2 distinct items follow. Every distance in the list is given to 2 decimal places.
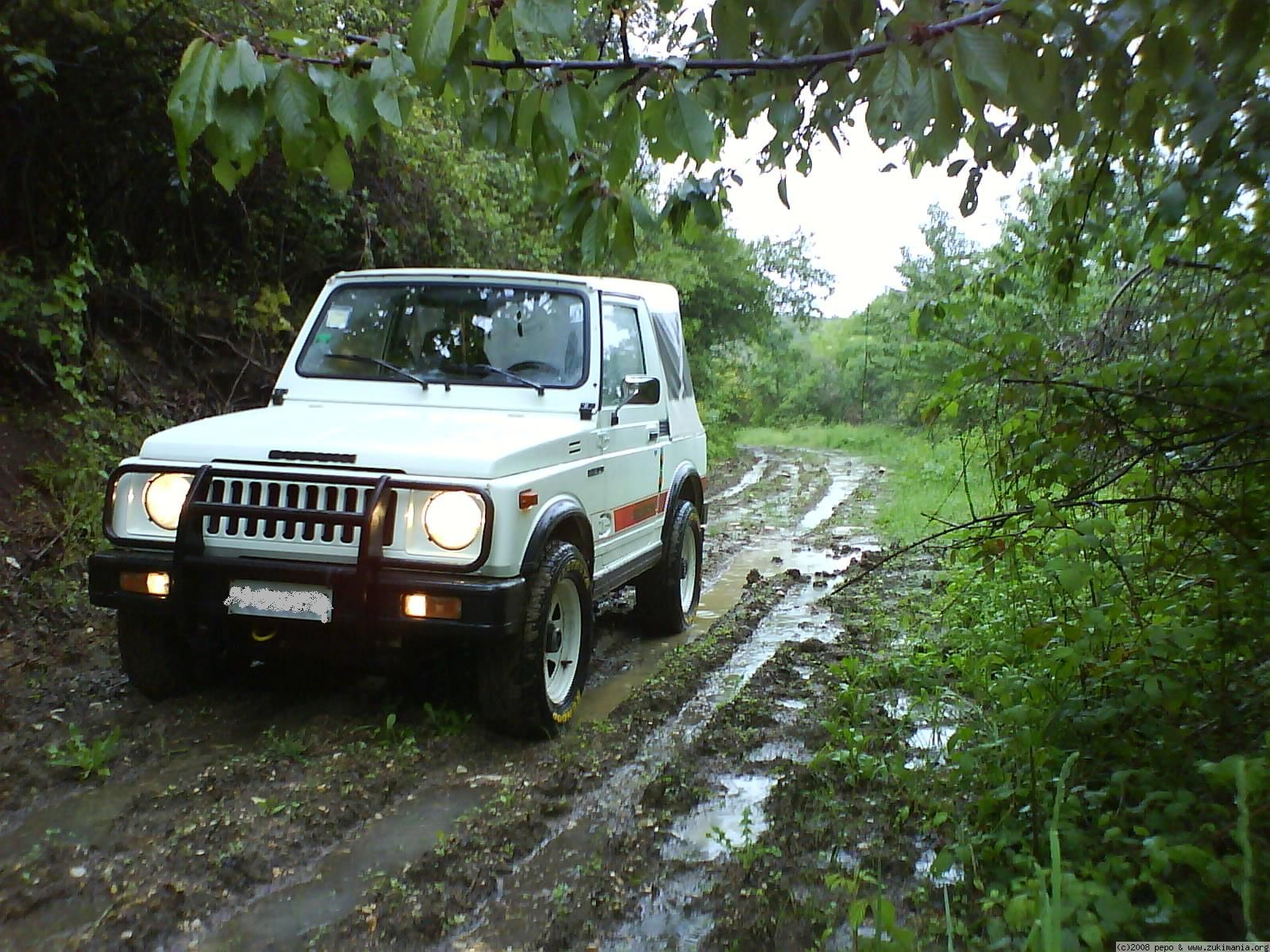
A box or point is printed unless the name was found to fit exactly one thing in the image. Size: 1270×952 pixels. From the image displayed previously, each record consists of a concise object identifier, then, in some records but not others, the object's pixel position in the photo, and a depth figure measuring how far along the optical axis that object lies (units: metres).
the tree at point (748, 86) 2.05
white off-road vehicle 3.85
